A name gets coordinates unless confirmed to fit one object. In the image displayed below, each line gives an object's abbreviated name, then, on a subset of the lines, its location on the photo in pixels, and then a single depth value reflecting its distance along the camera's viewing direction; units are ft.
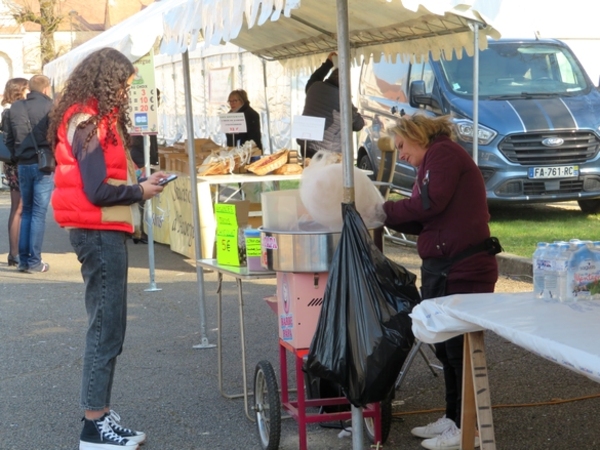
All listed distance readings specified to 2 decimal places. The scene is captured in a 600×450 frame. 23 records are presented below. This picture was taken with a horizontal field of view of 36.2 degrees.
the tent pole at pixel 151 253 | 28.60
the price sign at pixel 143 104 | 27.20
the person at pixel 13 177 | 32.53
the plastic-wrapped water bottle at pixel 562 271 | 11.99
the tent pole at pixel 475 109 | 30.41
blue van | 35.60
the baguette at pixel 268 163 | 31.30
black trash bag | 12.76
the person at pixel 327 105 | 31.76
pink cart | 14.48
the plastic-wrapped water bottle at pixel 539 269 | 12.28
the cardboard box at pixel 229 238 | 16.31
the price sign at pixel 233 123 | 32.99
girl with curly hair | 14.05
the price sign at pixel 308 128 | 20.16
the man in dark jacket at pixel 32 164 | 31.63
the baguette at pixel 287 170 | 31.55
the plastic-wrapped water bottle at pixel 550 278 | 12.12
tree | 103.45
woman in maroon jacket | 14.16
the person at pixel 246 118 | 38.27
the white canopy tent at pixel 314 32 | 13.25
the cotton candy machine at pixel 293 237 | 14.05
